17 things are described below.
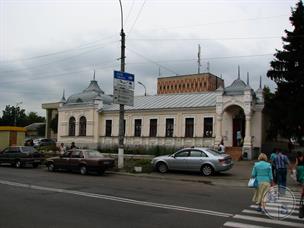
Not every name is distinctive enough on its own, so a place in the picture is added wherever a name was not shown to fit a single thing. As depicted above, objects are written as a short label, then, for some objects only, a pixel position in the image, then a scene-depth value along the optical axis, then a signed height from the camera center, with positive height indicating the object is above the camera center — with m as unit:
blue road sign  26.02 +3.89
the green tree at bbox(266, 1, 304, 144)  32.69 +4.73
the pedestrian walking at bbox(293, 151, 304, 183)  16.41 -0.88
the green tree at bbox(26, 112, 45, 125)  130.57 +5.52
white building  37.53 +2.05
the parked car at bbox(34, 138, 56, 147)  56.93 -0.75
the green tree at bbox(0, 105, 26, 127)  100.57 +5.00
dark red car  24.08 -1.40
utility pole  26.20 +1.08
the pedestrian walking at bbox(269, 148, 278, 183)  18.01 -0.78
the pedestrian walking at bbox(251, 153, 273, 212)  11.54 -0.95
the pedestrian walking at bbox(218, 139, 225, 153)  31.34 -0.51
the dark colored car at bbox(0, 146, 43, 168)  29.52 -1.40
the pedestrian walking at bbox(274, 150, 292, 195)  17.55 -1.03
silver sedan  23.06 -1.15
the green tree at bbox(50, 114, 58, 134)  79.53 +2.36
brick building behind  108.06 +15.35
